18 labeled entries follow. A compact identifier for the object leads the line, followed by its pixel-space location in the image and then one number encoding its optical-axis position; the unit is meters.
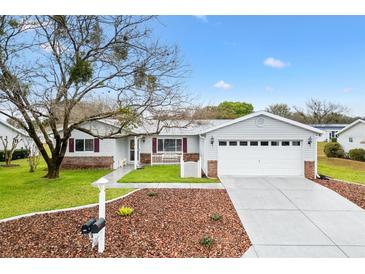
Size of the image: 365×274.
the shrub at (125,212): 6.64
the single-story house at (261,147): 13.11
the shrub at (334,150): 23.86
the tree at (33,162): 15.57
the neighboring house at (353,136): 22.52
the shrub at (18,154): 21.85
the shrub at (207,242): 4.99
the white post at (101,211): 4.75
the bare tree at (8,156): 19.14
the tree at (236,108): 41.56
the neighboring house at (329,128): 42.58
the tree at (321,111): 52.38
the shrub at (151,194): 8.99
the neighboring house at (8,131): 24.17
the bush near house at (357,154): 21.04
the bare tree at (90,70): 10.35
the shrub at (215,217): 6.43
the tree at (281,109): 48.30
